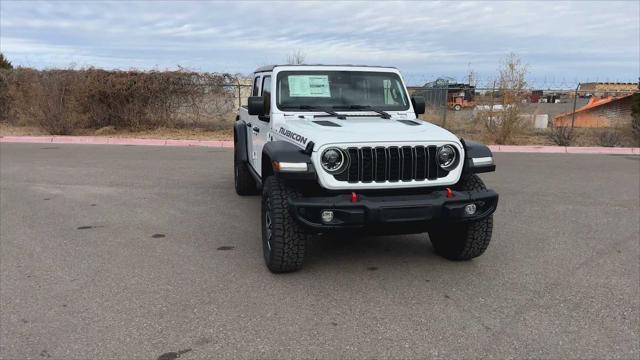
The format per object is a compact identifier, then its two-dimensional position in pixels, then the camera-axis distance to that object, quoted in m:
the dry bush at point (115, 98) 15.18
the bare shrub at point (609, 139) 14.31
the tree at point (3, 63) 23.06
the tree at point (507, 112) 14.11
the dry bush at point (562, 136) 14.44
